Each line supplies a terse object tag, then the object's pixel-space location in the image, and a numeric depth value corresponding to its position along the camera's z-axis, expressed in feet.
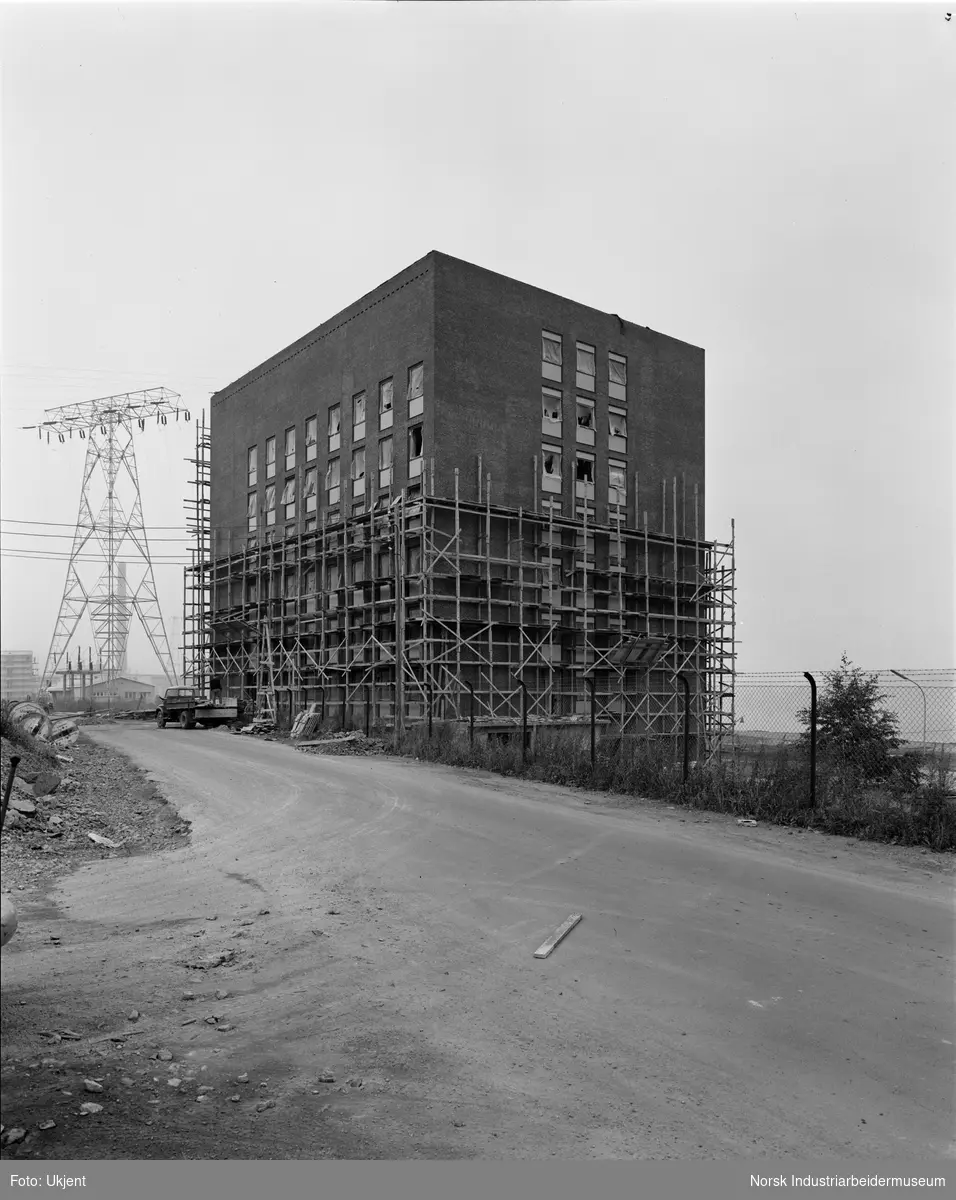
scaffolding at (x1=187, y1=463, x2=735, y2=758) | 111.34
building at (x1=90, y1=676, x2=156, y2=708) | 175.52
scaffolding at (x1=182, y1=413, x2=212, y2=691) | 166.71
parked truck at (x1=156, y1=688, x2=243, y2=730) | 127.65
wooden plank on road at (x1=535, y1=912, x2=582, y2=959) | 21.94
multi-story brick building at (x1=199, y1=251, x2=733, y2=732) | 114.42
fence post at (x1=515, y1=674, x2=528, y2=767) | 61.94
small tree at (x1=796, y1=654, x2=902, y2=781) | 69.00
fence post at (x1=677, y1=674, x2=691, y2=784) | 47.39
